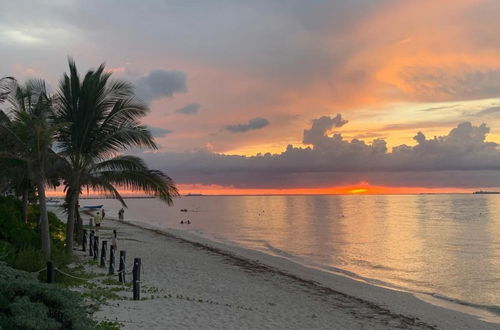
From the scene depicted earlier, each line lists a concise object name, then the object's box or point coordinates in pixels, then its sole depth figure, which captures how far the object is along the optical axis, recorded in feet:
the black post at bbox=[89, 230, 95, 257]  62.37
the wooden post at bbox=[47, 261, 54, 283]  32.30
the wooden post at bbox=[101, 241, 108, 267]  52.85
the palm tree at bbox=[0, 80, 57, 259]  42.50
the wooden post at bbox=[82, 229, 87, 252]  70.03
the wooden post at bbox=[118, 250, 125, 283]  41.50
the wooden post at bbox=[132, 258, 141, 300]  35.12
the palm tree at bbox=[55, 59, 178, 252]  52.85
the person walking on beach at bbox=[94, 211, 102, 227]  125.08
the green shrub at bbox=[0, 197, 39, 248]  46.19
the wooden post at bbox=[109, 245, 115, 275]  46.44
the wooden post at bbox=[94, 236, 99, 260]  58.19
